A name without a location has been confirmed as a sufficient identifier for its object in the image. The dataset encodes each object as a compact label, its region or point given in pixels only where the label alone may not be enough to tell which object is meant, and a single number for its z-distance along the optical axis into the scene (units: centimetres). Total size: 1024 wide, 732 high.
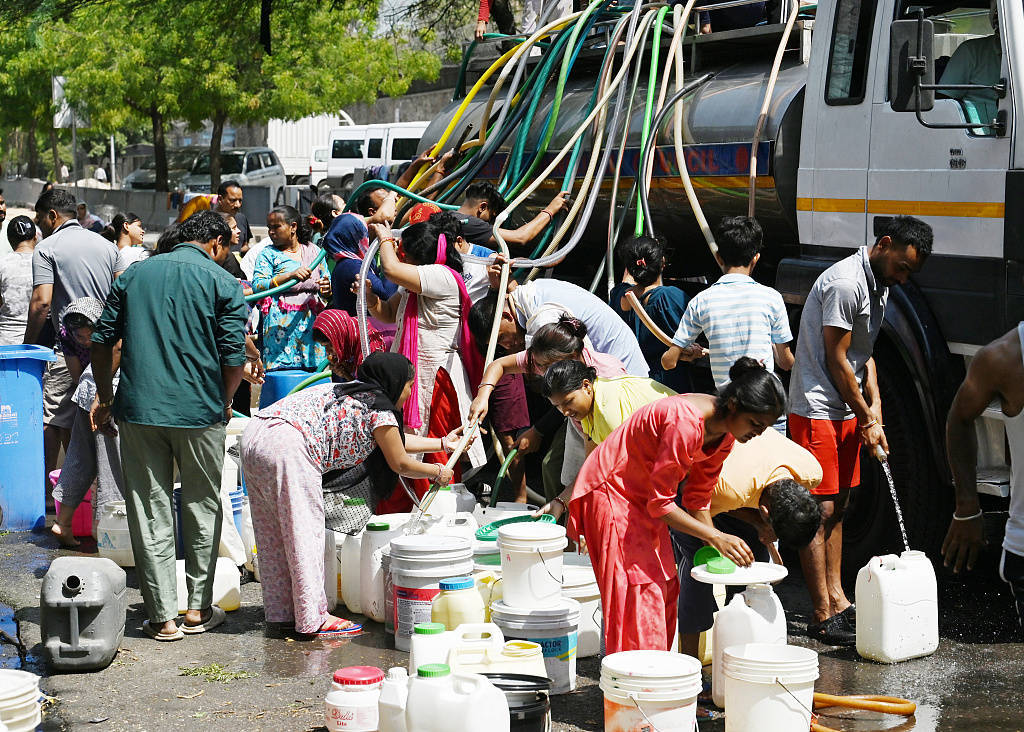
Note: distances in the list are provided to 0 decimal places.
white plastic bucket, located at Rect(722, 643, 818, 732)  425
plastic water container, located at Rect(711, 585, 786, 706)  465
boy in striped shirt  568
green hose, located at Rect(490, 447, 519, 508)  650
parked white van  2738
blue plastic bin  759
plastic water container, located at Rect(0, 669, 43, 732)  401
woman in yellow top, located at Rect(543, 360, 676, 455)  507
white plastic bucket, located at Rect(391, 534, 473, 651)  534
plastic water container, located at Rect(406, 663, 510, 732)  389
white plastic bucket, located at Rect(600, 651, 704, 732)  413
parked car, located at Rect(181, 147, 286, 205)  3153
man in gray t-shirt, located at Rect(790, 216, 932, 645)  549
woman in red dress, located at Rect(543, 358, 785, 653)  444
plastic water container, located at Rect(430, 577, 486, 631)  515
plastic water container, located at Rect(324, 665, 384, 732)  441
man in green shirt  562
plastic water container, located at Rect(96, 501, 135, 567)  684
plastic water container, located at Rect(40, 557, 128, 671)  534
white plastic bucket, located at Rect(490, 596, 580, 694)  495
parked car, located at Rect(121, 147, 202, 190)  3462
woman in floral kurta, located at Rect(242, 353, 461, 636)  559
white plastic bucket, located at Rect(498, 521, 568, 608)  502
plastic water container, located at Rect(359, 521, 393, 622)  586
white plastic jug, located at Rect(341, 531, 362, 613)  601
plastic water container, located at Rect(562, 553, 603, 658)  532
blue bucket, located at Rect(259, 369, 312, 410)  844
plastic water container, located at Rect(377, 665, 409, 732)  420
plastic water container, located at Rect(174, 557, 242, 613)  611
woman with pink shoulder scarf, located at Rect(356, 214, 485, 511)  691
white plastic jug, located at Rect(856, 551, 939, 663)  523
